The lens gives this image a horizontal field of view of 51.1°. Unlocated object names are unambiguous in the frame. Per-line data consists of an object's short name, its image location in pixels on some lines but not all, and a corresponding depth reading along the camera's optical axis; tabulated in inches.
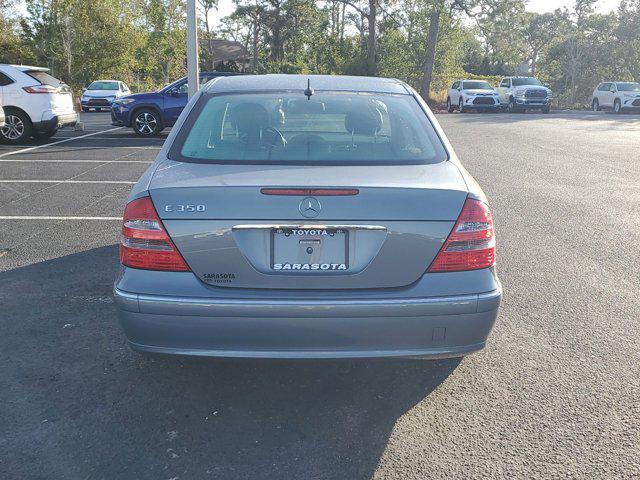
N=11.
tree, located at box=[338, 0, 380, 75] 1642.5
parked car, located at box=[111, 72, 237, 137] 694.5
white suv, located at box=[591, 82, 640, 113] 1299.2
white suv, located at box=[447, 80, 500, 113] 1301.7
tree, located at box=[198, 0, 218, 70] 2294.8
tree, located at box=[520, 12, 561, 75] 3078.2
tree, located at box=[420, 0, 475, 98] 1524.4
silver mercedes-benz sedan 119.9
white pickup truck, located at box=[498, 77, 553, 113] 1317.7
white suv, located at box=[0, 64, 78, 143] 583.5
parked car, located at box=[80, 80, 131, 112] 1173.1
